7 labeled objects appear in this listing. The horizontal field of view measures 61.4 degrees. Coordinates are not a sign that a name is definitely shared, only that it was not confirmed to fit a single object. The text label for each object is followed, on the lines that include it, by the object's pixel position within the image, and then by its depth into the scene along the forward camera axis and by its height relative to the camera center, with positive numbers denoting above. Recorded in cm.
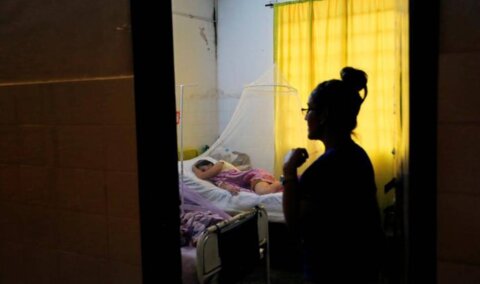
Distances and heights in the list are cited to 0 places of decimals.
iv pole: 329 -39
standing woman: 136 -37
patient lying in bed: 370 -68
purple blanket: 259 -77
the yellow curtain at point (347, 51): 393 +55
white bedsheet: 338 -79
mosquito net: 400 -18
